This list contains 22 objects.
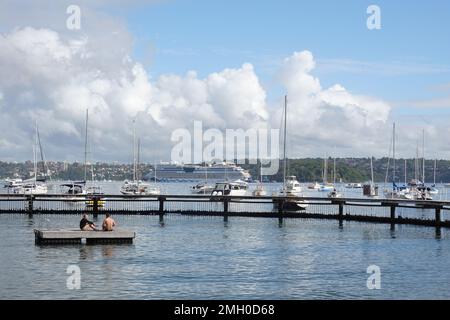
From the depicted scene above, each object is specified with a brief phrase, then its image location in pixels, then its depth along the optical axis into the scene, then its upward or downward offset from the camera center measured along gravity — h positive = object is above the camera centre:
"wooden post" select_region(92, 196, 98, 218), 70.10 -3.50
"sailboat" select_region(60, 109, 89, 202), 99.62 -2.64
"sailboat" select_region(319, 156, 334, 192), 169.77 -3.74
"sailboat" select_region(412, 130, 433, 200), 97.29 -2.86
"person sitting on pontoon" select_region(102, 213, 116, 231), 44.75 -3.42
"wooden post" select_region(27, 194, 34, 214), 71.06 -3.49
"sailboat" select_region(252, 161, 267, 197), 112.19 -3.20
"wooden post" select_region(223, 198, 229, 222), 70.44 -3.79
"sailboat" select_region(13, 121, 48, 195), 111.12 -2.91
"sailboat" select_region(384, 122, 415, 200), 105.63 -3.18
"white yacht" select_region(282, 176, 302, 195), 118.05 -2.50
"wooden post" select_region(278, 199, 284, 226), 68.93 -3.53
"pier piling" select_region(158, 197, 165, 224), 70.50 -3.52
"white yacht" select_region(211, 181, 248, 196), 107.49 -2.84
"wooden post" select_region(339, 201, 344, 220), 67.06 -3.43
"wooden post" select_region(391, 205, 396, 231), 62.41 -3.76
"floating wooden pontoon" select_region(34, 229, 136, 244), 43.16 -4.01
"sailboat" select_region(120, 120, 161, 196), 107.62 -2.77
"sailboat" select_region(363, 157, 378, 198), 116.06 -3.11
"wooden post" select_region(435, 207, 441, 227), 58.55 -3.66
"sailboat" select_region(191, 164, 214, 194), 130.43 -3.41
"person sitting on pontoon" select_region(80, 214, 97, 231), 44.82 -3.46
